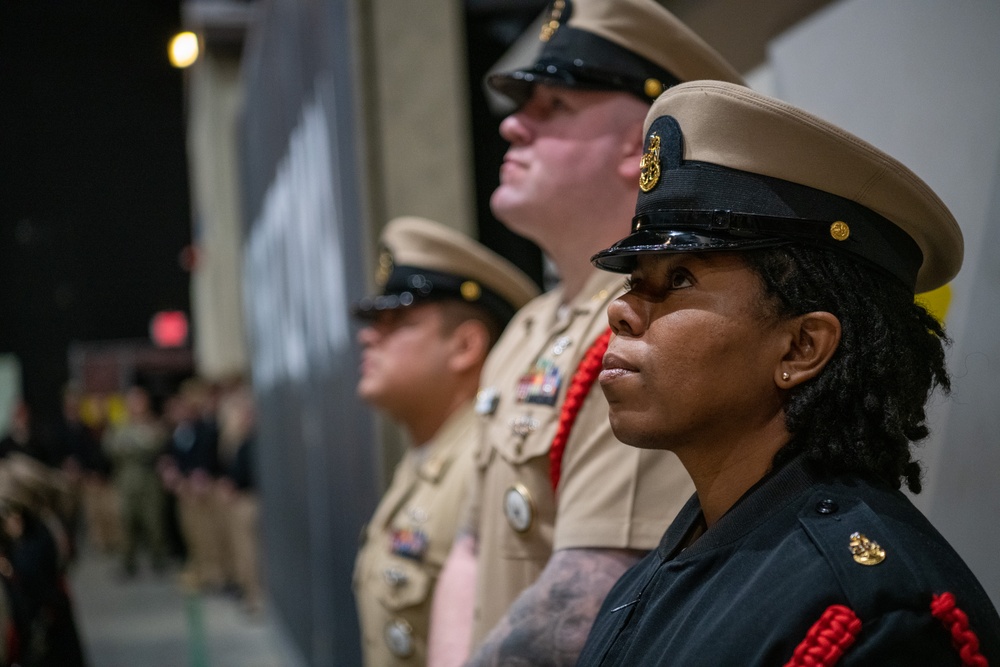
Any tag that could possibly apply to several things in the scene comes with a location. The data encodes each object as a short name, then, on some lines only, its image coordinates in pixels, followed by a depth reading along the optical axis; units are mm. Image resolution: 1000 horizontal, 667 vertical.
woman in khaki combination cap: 1122
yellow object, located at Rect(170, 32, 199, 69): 6234
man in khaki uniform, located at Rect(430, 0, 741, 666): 1593
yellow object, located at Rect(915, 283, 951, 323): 1730
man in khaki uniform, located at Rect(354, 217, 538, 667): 2676
